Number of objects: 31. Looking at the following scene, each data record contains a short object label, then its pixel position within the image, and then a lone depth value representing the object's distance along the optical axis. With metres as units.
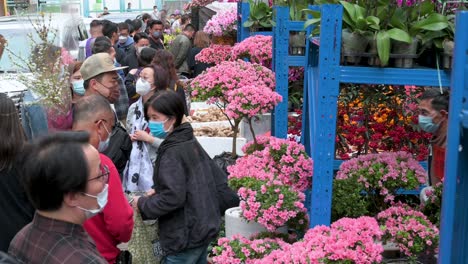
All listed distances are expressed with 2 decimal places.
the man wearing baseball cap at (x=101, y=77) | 5.34
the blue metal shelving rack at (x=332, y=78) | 3.61
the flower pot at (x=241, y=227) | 4.76
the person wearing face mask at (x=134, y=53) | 10.01
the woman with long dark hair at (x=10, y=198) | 3.18
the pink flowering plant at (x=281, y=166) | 4.69
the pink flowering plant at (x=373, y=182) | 4.22
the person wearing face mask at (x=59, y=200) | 2.37
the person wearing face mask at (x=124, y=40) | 11.89
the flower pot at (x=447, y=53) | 3.47
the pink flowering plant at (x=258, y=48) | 8.03
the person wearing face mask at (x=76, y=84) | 5.41
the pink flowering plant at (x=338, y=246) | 3.22
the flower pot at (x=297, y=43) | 6.45
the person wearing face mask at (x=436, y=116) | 4.22
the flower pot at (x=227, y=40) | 11.26
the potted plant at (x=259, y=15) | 8.76
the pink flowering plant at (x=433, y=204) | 4.11
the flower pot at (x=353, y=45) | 3.64
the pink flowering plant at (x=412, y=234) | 3.66
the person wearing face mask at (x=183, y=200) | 3.82
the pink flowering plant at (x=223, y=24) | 10.91
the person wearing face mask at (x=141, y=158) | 4.94
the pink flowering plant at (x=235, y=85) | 6.00
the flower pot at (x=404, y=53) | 3.62
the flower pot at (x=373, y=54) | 3.62
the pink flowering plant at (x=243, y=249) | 3.93
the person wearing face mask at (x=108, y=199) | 3.21
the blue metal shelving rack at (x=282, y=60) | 6.22
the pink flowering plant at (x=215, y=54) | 9.91
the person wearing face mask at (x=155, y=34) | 13.00
